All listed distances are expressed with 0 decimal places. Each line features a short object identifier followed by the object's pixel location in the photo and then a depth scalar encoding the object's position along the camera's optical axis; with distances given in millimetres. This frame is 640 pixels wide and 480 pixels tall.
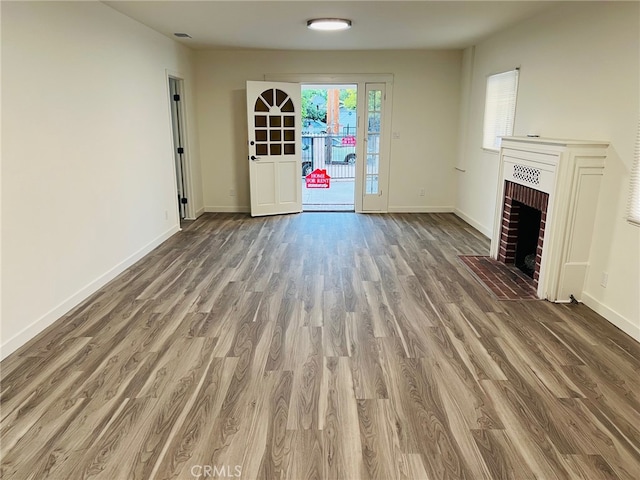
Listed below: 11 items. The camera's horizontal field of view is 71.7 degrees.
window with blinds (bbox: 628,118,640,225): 3039
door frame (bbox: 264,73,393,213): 6820
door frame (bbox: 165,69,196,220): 5887
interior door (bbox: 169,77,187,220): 6285
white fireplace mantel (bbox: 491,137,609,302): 3385
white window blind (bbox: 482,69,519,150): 5168
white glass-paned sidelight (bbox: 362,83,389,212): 6910
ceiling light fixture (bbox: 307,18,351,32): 4583
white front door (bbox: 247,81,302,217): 6703
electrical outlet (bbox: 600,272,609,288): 3352
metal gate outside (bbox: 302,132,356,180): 12258
